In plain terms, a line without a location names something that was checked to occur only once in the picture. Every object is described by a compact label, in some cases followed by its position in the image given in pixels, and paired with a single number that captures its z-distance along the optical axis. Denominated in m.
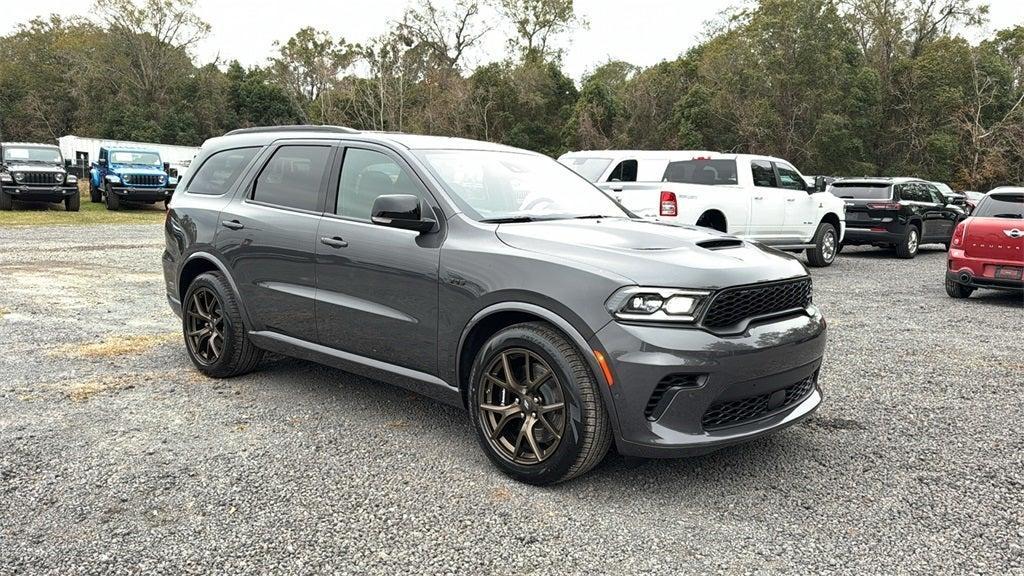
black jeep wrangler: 22.52
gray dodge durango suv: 3.37
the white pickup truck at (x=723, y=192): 10.86
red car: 9.11
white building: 38.50
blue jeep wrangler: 24.64
